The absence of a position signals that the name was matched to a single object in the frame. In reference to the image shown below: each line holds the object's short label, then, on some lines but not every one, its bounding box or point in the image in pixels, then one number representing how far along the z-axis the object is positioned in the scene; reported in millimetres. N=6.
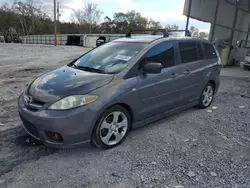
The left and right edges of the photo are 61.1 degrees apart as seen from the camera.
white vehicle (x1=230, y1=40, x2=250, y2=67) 13386
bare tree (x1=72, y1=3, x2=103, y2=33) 57347
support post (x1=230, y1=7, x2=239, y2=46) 13148
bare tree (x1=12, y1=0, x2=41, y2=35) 52750
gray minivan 2695
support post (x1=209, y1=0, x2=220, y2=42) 11730
